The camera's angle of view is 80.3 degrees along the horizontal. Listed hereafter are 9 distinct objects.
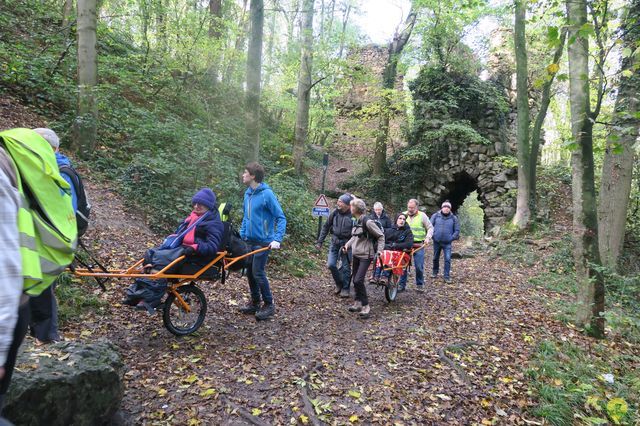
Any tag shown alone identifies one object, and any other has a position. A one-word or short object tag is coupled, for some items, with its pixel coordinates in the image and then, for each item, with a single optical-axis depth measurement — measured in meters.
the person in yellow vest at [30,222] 1.35
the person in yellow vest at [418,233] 8.23
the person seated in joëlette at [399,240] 7.51
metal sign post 12.72
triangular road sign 9.91
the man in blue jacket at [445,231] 9.16
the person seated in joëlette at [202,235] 4.26
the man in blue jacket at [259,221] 5.31
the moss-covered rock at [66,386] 2.43
